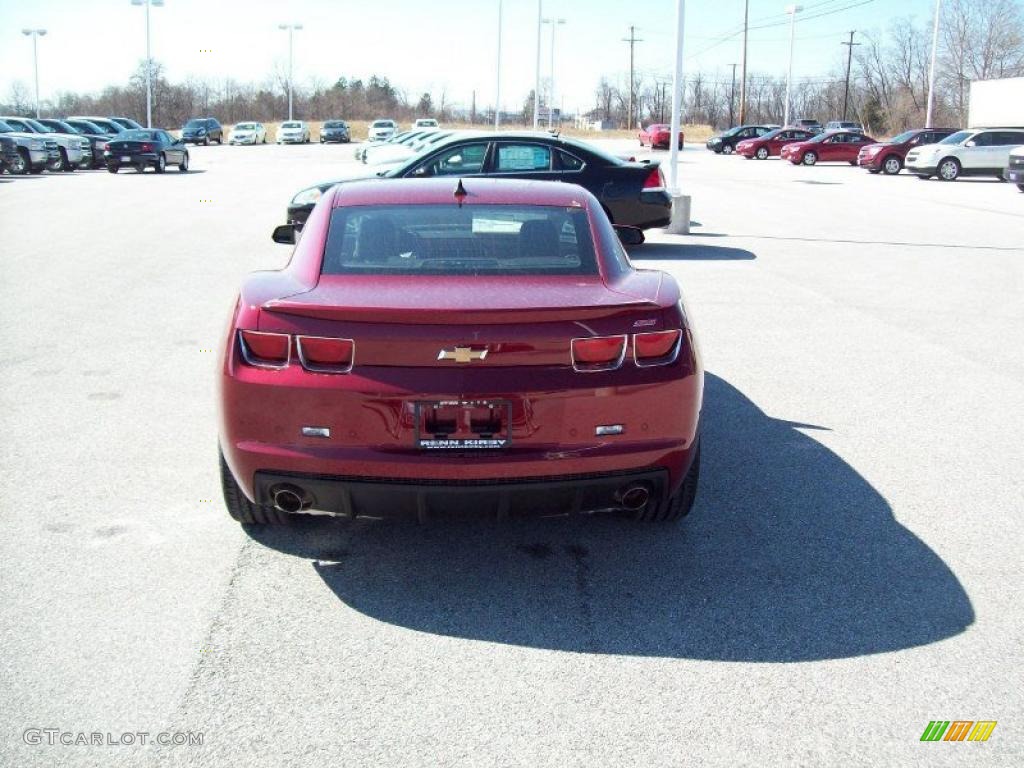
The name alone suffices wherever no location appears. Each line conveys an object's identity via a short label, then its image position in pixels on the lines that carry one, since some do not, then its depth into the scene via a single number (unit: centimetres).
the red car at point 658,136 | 6034
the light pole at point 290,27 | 8425
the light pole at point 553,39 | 6594
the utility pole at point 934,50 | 5021
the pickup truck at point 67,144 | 3497
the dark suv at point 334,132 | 6956
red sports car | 388
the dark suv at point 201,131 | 6250
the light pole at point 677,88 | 1844
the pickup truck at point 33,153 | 3184
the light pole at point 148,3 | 6162
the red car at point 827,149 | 4562
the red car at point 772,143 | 5275
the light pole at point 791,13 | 6422
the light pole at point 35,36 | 7556
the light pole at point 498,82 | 6444
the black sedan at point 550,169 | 1427
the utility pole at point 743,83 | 7511
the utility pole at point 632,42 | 11188
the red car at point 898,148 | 3959
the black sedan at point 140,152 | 3469
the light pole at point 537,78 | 5553
